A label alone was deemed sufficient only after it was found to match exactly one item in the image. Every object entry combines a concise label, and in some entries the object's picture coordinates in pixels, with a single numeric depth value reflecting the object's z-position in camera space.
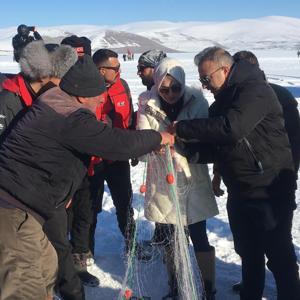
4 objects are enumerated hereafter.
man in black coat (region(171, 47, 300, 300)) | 2.67
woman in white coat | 3.06
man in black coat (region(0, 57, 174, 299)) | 2.54
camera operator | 3.77
